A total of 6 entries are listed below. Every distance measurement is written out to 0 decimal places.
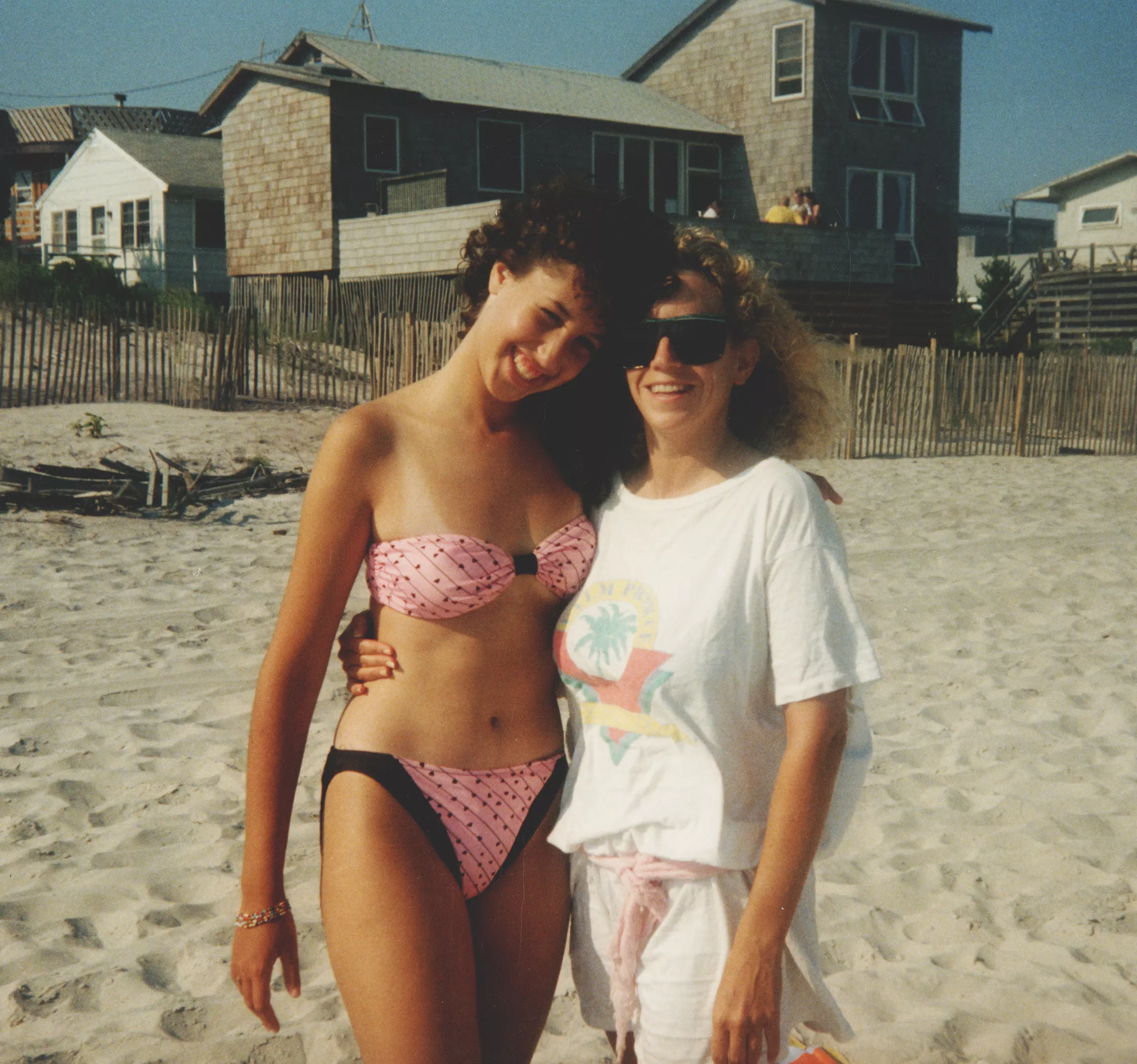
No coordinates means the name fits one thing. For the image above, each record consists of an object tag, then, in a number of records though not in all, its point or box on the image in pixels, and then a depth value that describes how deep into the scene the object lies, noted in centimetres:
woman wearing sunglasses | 174
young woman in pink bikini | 194
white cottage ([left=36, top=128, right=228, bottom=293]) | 2878
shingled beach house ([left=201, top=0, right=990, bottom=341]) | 2220
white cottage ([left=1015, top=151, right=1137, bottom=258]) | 3378
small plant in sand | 1300
